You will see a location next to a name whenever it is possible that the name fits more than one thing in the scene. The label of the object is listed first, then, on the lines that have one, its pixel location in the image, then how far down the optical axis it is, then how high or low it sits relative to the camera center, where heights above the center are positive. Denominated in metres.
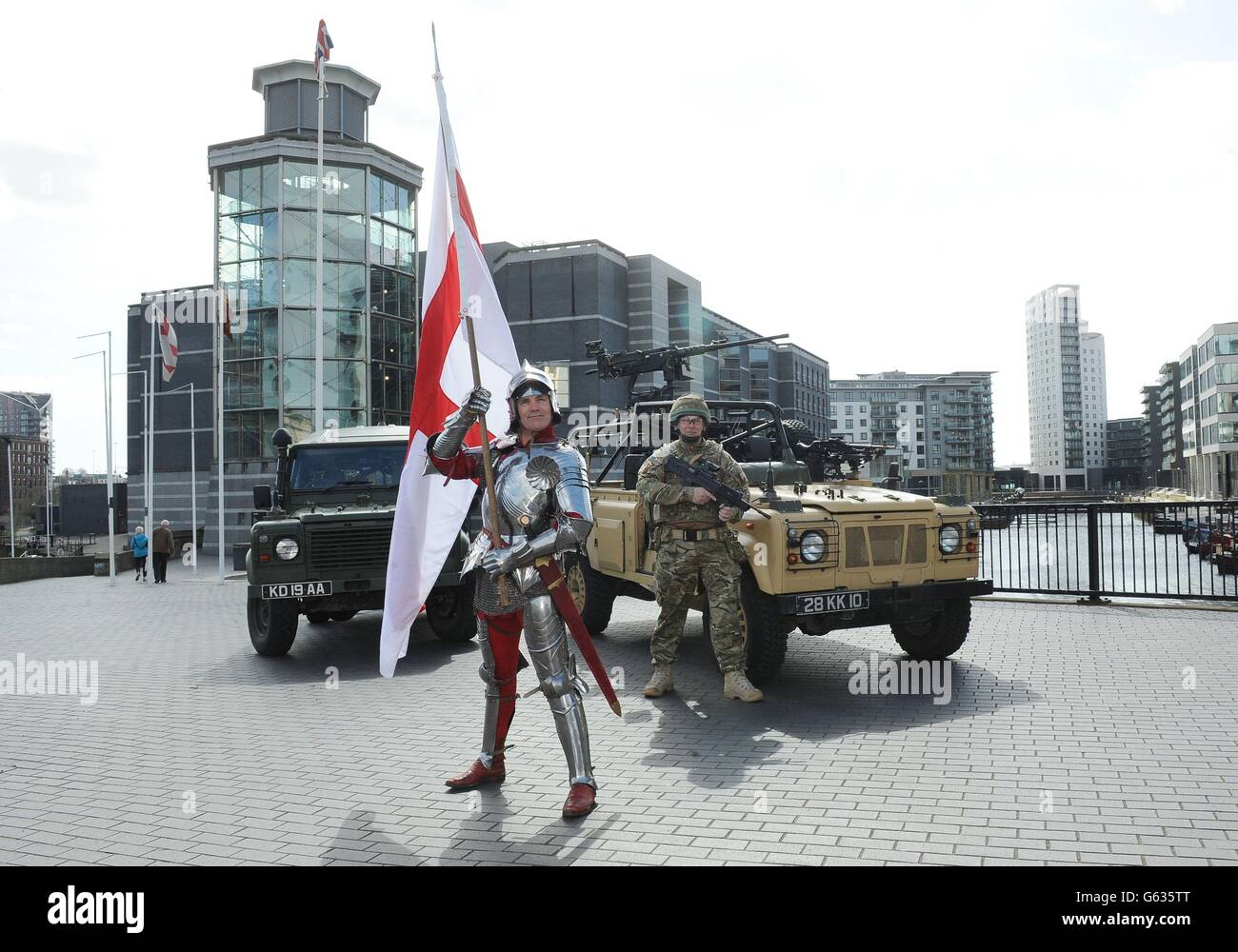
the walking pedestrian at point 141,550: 23.72 -1.38
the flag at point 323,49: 21.53 +10.95
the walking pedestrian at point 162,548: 22.70 -1.27
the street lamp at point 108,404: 22.86 +2.73
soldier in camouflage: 6.44 -0.44
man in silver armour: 4.39 -0.26
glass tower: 38.28 +9.95
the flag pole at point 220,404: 24.64 +3.50
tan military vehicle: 6.41 -0.51
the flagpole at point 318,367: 21.73 +3.25
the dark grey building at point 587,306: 52.41 +11.67
